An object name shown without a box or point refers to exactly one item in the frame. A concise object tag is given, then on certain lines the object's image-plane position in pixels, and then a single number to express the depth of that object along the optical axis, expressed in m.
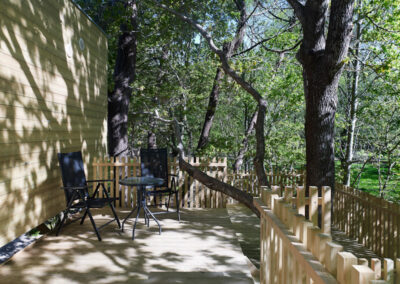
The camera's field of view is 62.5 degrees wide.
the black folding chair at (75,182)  4.65
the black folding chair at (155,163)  6.19
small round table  5.00
